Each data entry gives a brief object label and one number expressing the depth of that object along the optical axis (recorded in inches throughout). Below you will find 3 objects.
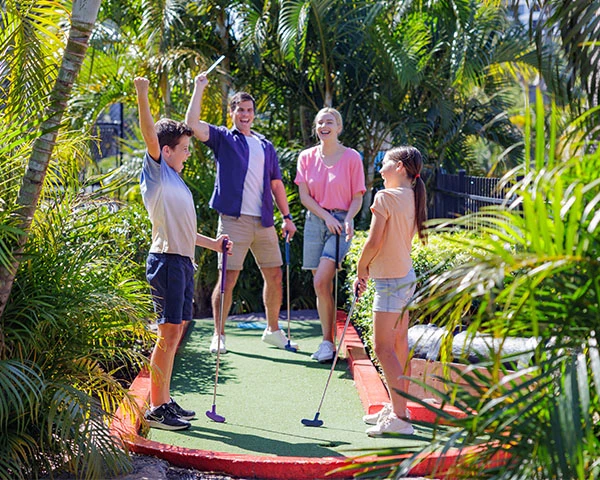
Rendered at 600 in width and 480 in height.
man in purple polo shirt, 311.0
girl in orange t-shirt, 216.5
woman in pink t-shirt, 302.6
